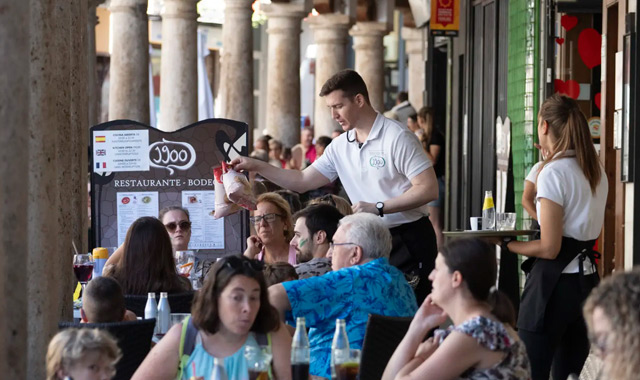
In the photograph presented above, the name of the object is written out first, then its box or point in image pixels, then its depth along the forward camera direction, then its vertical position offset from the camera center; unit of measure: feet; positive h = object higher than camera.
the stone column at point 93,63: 82.94 +3.32
